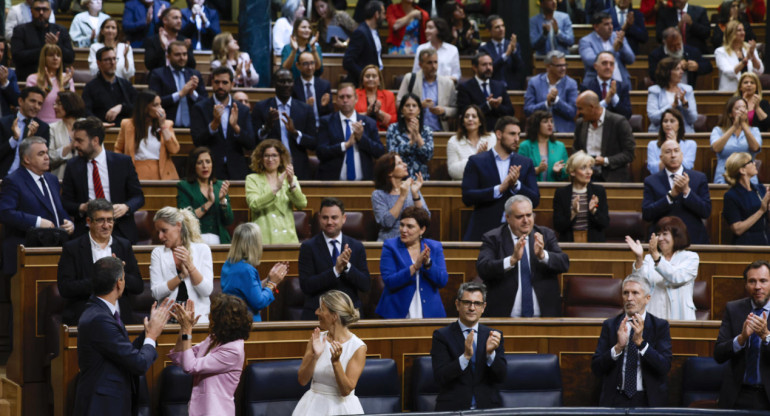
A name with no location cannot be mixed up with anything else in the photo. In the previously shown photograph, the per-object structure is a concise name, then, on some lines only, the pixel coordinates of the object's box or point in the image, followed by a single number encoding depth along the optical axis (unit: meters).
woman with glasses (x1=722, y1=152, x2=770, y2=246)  13.63
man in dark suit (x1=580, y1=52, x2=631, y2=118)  16.92
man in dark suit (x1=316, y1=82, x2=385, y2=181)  14.99
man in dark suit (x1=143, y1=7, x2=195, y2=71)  16.84
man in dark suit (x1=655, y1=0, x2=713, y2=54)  20.59
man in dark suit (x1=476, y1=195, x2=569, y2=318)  11.53
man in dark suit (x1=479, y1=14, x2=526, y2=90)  18.67
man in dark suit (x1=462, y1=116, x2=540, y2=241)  13.52
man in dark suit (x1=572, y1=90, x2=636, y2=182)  15.26
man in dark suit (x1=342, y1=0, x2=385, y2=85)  18.03
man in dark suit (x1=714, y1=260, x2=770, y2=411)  10.28
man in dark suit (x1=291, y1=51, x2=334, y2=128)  16.30
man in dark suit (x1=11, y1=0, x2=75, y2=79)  17.17
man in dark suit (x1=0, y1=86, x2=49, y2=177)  14.18
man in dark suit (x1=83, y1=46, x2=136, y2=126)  15.68
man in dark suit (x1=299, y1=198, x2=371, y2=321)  11.52
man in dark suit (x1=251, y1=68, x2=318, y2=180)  15.13
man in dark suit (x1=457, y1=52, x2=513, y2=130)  16.70
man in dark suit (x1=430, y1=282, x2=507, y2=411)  10.07
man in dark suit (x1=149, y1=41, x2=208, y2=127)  15.98
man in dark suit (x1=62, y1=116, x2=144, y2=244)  12.56
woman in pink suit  9.15
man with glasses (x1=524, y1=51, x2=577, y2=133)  16.95
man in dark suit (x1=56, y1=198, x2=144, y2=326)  10.92
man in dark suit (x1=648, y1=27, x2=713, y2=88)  18.77
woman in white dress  9.39
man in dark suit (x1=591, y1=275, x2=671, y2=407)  10.25
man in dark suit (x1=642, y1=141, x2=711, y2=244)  13.38
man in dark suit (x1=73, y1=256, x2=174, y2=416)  9.10
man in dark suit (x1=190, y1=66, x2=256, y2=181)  14.99
